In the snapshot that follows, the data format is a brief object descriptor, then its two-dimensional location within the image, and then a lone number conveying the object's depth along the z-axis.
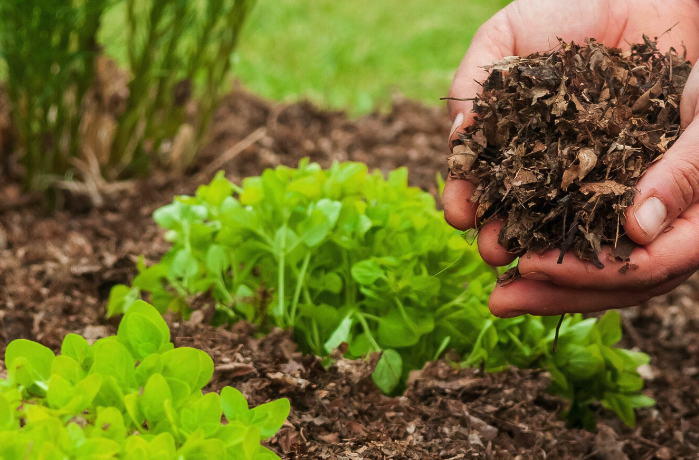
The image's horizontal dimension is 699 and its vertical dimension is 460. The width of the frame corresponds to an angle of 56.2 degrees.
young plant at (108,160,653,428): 1.55
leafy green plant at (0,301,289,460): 0.89
